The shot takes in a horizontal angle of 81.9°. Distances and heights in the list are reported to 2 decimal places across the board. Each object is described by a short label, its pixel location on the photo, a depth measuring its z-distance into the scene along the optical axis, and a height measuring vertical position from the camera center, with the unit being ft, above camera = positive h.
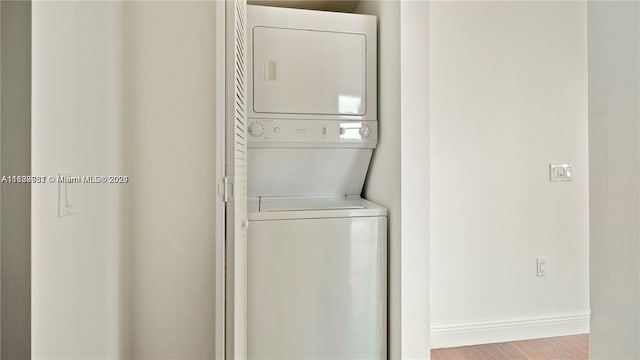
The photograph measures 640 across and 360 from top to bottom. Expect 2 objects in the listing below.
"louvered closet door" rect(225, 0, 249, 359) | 3.59 -0.07
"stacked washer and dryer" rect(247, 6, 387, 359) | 5.70 -0.20
